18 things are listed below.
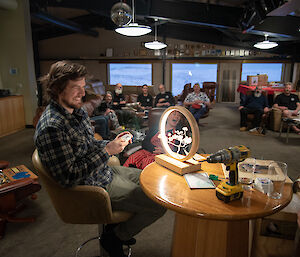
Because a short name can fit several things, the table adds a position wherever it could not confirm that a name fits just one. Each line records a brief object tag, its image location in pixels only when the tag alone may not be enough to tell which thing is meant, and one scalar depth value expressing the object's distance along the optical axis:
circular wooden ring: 1.43
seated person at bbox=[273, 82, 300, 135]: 5.78
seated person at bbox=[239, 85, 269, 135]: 6.02
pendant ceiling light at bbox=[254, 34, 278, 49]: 6.73
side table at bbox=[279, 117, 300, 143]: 4.71
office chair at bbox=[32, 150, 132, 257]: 1.42
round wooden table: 1.19
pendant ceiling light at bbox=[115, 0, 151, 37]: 3.90
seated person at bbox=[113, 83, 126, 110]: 6.42
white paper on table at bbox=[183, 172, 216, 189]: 1.42
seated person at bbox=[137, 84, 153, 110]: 6.71
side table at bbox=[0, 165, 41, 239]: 2.20
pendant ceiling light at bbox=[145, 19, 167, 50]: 6.81
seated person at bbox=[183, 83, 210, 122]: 6.25
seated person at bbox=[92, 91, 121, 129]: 5.31
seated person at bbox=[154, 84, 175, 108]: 6.54
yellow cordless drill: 1.22
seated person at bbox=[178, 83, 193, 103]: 8.06
